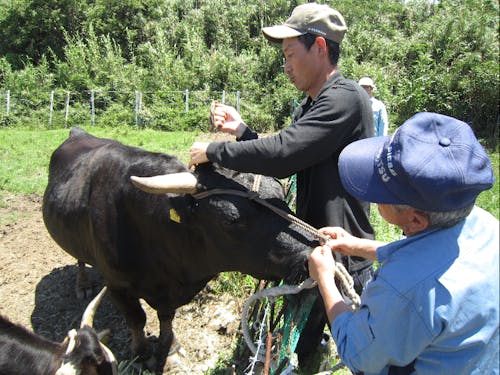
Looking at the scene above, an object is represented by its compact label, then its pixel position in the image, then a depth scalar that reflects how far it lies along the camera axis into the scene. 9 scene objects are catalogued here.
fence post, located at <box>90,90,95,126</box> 21.16
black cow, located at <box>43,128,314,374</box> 2.48
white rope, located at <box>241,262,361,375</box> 2.06
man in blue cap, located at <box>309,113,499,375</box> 1.27
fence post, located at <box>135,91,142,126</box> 20.73
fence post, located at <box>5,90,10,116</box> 21.18
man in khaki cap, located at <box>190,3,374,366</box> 2.29
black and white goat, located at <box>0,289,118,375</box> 2.55
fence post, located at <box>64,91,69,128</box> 21.02
